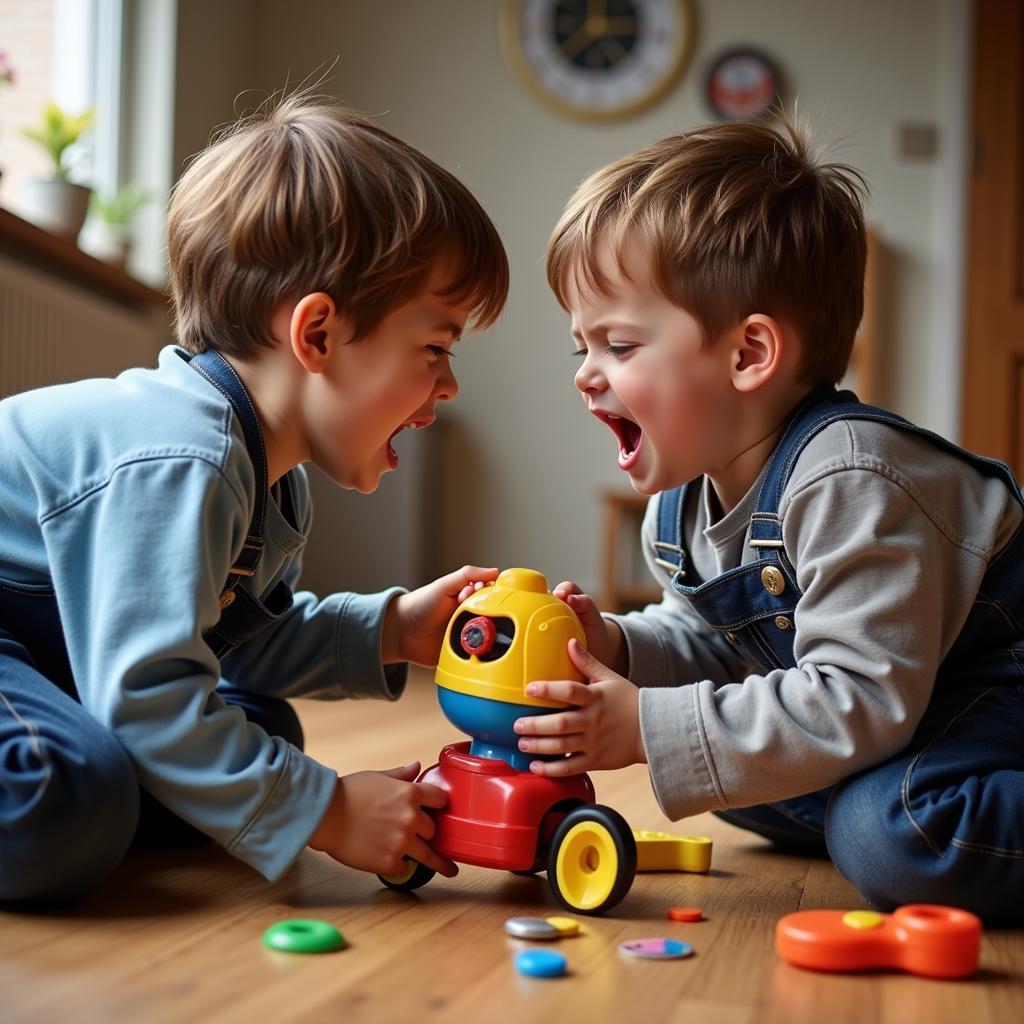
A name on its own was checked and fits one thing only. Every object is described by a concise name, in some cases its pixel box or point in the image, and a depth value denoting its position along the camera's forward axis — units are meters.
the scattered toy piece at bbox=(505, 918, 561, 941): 0.91
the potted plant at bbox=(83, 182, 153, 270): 3.03
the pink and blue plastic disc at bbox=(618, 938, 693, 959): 0.87
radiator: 2.43
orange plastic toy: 0.84
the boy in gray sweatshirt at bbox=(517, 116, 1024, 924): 1.00
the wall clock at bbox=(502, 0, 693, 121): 4.05
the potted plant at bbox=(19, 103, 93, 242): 2.72
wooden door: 3.98
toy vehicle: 0.98
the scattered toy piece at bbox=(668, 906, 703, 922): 0.98
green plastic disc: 0.85
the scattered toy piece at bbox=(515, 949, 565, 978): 0.82
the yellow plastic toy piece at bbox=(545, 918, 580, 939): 0.92
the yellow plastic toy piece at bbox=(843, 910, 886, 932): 0.87
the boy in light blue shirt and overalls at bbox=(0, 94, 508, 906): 0.95
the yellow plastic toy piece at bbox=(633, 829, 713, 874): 1.16
